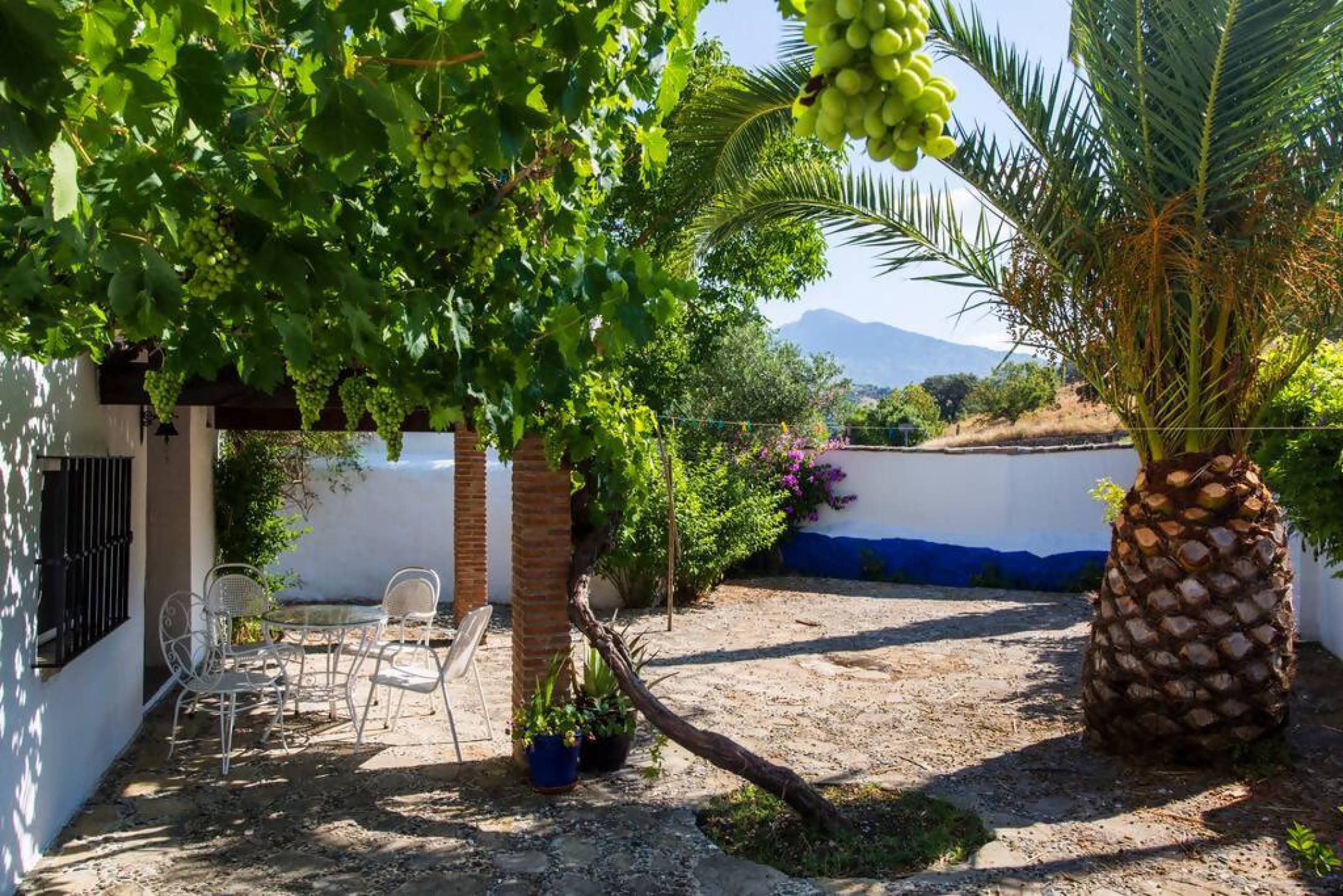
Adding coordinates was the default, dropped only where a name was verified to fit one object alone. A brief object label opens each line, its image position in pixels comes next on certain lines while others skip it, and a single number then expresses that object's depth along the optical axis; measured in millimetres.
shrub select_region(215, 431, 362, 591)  9000
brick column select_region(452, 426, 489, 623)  9117
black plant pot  5312
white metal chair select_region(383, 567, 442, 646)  7973
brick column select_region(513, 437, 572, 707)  5227
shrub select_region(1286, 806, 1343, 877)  3568
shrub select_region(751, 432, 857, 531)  13523
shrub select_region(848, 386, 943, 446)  23734
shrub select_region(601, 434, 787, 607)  10898
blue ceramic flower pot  4945
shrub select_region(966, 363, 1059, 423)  26606
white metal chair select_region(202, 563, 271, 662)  7129
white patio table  6191
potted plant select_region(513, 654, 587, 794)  4934
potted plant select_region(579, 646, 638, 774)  5277
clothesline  12443
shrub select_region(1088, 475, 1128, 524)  7996
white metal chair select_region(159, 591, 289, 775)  5496
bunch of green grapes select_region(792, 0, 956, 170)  1009
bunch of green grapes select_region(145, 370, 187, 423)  3639
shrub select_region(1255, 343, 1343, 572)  5285
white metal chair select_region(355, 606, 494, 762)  5609
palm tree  4746
